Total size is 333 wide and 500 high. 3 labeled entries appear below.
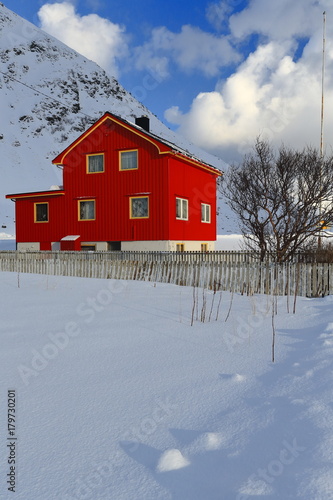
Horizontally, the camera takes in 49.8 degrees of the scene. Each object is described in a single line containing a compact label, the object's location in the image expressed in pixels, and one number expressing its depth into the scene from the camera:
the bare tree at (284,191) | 13.14
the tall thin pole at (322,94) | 16.83
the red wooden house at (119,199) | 20.77
